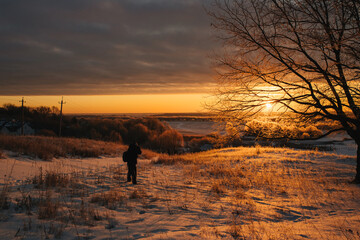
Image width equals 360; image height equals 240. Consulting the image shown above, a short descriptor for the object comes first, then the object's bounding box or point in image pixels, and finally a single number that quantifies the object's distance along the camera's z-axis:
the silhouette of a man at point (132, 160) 8.67
